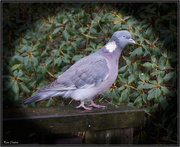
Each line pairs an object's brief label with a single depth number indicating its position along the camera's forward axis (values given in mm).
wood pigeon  2162
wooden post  1906
